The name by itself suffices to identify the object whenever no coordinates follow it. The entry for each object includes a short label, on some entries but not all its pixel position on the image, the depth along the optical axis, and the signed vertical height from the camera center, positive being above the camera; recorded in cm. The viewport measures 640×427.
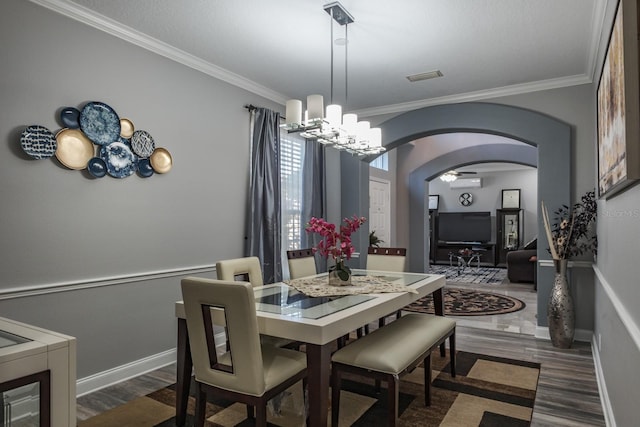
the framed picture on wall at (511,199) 1165 +66
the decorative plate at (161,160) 349 +52
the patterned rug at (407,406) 258 -128
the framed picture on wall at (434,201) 1298 +63
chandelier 291 +74
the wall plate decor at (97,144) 276 +56
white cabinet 123 -50
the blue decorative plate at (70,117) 285 +73
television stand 1161 -83
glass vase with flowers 304 -20
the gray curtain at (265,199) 443 +24
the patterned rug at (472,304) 566 -128
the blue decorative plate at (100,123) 298 +73
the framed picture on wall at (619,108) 150 +55
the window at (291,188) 502 +41
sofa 825 -92
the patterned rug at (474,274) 886 -130
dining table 204 -54
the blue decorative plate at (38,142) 266 +52
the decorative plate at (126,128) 324 +74
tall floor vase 398 -89
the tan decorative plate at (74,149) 284 +51
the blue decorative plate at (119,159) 312 +48
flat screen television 1192 -17
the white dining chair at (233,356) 195 -70
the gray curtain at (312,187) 528 +45
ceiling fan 1090 +125
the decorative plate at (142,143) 333 +64
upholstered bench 225 -81
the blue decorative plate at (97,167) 301 +39
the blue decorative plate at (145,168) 338 +44
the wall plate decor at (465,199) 1245 +69
